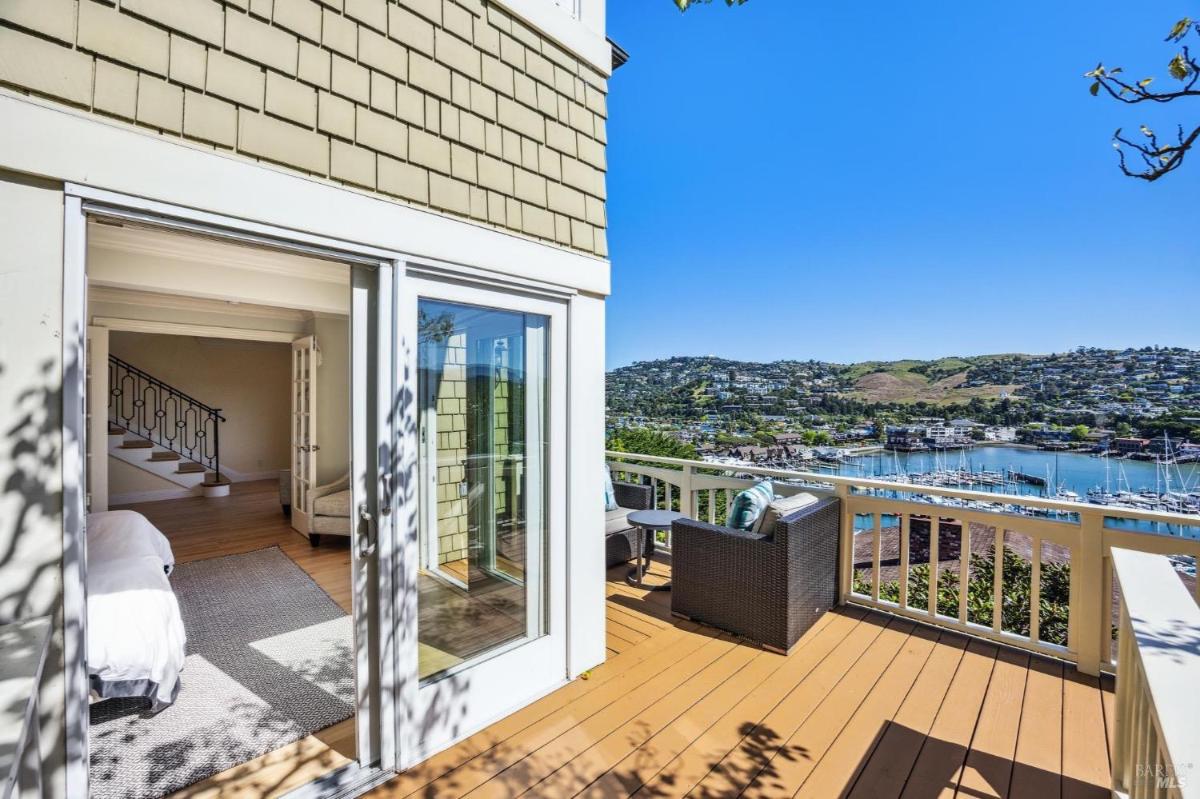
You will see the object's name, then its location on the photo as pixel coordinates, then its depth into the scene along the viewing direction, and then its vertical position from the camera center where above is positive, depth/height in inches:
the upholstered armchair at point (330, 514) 225.1 -51.1
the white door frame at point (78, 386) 60.4 +1.4
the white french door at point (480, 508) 94.3 -22.6
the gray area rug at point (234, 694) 93.0 -66.9
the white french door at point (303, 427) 250.7 -14.2
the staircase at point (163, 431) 352.5 -24.1
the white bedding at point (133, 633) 100.8 -48.3
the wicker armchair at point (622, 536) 190.4 -51.2
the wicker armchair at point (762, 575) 131.3 -47.6
